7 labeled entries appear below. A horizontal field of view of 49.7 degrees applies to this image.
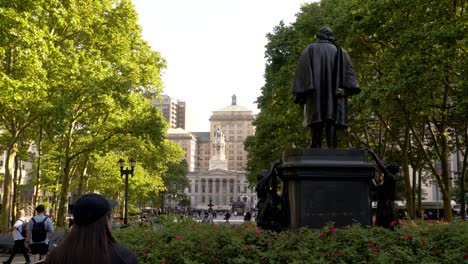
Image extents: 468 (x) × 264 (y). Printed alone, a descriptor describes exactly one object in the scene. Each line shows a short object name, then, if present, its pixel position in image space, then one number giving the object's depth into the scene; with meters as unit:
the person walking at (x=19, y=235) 14.15
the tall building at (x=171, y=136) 199.11
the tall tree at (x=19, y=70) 16.03
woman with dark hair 3.07
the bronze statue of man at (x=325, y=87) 9.68
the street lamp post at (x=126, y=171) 28.48
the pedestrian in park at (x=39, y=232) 11.64
